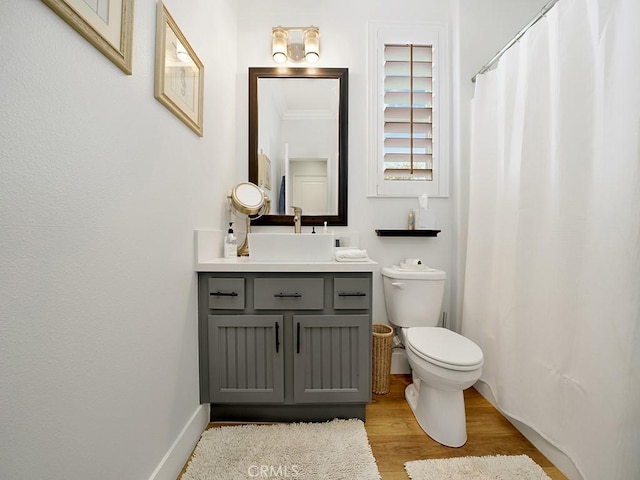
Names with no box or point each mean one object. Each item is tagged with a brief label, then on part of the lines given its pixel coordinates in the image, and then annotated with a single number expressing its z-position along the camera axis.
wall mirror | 1.85
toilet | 1.20
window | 1.89
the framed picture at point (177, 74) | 0.93
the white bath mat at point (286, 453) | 1.06
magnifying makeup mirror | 1.67
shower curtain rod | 1.16
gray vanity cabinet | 1.29
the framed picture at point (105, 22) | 0.58
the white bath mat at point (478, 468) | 1.07
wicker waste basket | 1.63
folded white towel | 1.42
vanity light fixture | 1.82
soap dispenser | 1.51
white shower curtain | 0.86
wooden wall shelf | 1.82
